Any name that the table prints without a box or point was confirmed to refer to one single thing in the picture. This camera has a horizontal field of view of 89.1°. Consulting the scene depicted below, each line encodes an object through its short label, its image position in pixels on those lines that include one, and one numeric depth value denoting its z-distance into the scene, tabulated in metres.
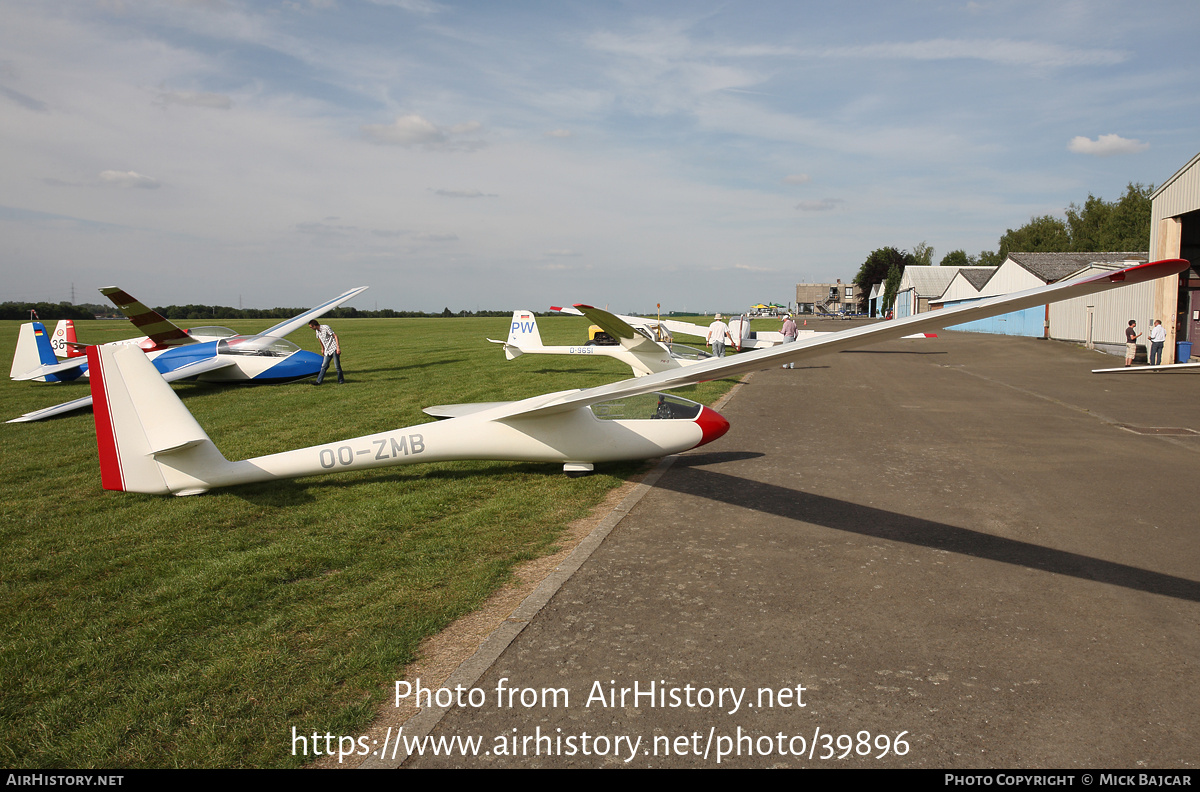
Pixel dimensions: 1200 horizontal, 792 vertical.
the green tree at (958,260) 106.09
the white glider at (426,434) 6.29
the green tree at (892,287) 92.31
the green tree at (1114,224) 70.56
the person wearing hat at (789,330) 23.25
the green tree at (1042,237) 83.50
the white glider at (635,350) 13.99
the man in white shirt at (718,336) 20.38
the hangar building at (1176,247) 20.30
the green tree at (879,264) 108.81
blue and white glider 16.67
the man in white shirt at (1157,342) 20.05
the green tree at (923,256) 116.06
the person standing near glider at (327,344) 17.78
